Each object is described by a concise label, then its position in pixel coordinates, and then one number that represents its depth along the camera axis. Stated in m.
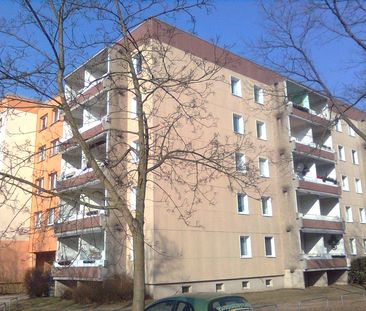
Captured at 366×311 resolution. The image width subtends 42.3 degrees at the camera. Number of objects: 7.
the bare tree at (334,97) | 15.02
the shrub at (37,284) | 30.98
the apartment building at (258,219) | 25.89
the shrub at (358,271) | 35.34
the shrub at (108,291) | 24.28
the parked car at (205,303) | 9.09
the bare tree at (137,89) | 8.45
